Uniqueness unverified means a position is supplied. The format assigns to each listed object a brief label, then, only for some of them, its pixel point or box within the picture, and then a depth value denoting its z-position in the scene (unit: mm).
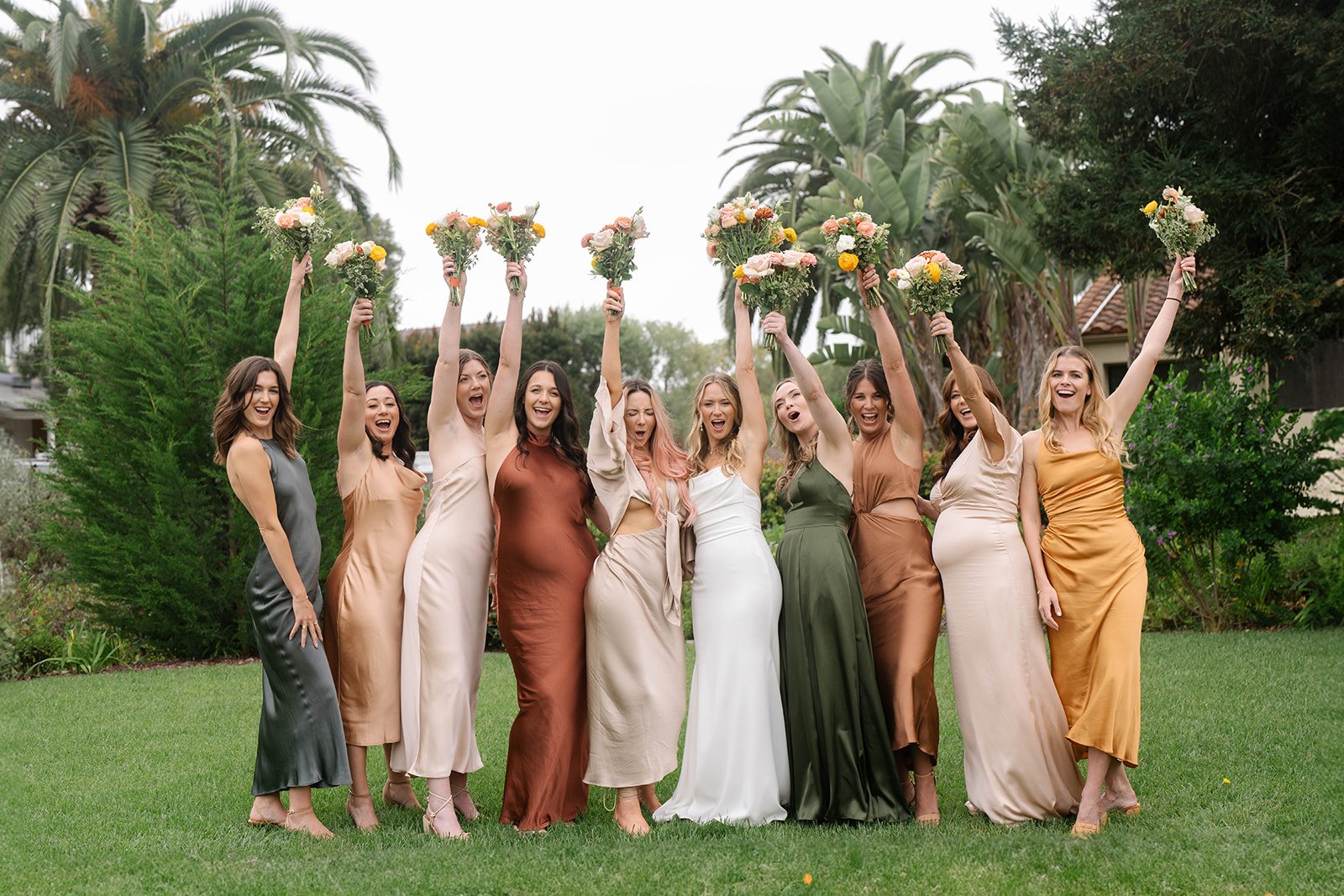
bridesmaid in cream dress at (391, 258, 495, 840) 6211
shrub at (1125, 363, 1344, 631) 12711
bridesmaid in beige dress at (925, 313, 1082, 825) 6027
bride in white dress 6141
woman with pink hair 6258
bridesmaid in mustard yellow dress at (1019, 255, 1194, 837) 5902
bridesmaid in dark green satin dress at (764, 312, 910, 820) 6109
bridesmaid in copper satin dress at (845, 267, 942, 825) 6227
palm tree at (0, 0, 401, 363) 20391
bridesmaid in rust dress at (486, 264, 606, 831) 6266
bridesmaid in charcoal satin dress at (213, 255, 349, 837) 6043
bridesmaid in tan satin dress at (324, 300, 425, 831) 6387
